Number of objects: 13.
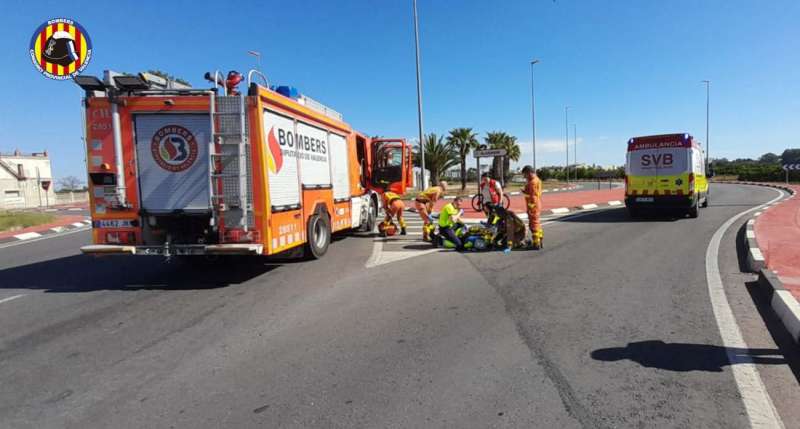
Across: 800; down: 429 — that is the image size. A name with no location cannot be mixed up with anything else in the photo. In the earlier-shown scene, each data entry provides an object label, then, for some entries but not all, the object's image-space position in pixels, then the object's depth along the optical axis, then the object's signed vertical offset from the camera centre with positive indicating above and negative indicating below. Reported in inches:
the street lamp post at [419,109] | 893.2 +150.8
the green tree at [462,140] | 1562.5 +150.6
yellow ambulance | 541.0 +3.5
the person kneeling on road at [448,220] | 372.8 -29.2
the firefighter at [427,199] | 421.4 -12.4
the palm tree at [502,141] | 1888.5 +175.6
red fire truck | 241.0 +15.2
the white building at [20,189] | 1537.9 +41.3
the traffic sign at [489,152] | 743.1 +49.9
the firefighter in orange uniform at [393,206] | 444.1 -18.6
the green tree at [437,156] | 1477.6 +94.2
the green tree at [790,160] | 1412.4 +36.7
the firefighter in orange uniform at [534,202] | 361.1 -16.4
